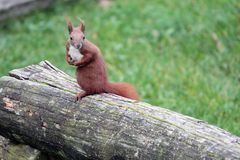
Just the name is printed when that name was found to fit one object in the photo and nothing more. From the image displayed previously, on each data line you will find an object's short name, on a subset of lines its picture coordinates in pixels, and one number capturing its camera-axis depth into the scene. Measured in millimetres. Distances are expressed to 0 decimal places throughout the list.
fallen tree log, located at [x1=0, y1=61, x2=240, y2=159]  5293
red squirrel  5883
